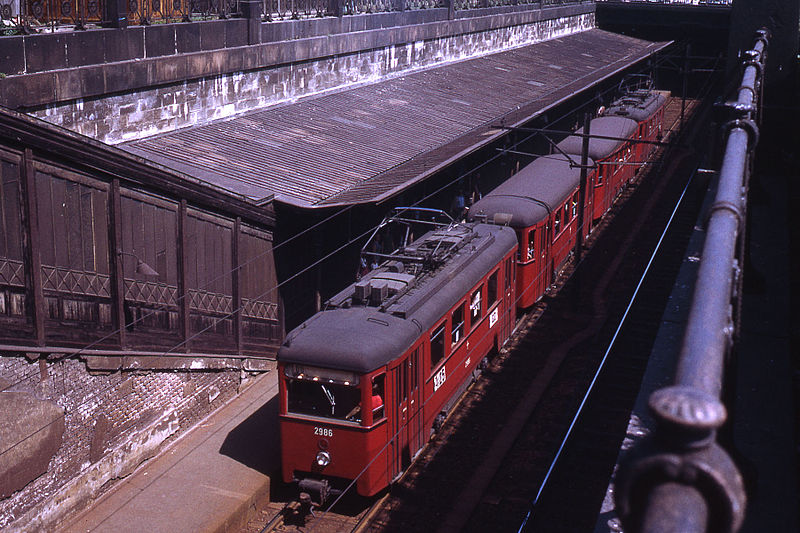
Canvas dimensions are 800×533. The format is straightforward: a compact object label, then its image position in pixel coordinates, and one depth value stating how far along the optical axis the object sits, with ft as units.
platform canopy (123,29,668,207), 47.44
